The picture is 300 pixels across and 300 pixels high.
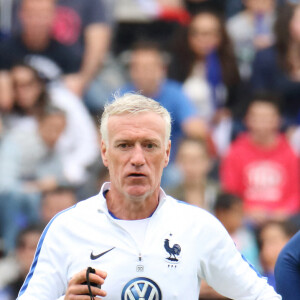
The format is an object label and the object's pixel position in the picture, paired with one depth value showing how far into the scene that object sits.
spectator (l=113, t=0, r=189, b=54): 22.61
